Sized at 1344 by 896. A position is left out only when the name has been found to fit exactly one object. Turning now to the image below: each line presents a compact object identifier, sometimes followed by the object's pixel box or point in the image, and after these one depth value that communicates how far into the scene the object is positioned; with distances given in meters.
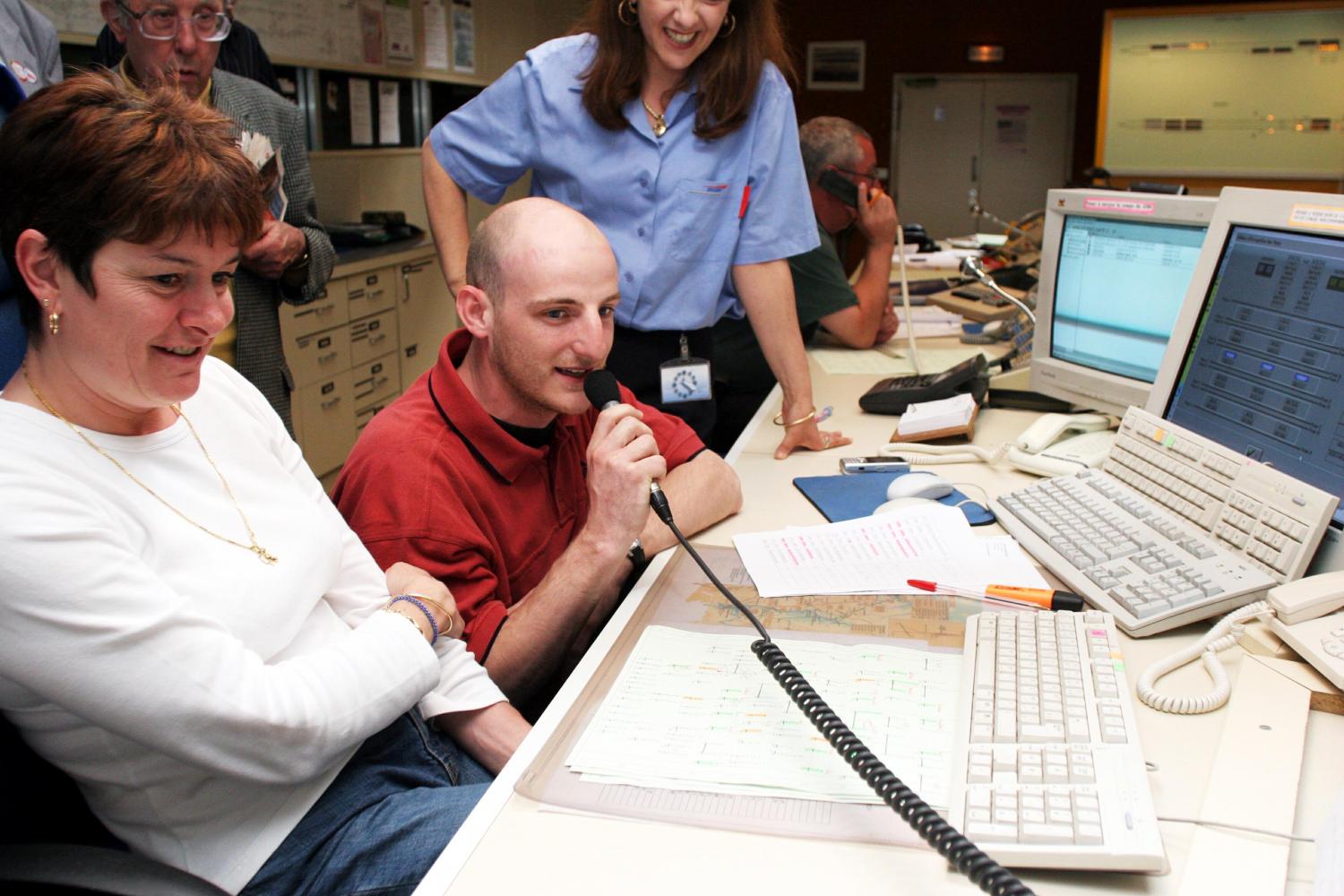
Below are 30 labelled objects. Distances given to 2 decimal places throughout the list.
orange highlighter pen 1.26
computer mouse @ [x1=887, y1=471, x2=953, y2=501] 1.66
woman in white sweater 0.87
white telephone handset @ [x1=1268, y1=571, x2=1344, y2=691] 1.09
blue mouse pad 1.64
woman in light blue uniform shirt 1.98
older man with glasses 2.03
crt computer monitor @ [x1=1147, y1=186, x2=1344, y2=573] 1.25
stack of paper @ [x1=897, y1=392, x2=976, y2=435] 1.97
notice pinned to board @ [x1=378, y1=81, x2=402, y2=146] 4.68
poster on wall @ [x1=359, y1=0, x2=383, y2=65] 4.32
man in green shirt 2.74
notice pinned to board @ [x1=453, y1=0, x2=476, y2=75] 5.17
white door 7.27
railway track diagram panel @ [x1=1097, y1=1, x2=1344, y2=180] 6.07
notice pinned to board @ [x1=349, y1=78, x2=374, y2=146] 4.43
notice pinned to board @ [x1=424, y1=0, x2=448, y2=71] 4.87
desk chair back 0.82
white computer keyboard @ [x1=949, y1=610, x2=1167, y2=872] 0.81
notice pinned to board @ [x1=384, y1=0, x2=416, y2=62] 4.54
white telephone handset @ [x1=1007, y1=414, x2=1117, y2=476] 1.82
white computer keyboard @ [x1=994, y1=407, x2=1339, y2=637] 1.21
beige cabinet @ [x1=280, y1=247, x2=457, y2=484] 3.65
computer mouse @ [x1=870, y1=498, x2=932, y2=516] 1.60
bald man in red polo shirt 1.34
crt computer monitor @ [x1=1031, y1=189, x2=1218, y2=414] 1.76
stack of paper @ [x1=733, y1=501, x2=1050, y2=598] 1.35
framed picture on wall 7.46
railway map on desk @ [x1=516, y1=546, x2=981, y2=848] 0.89
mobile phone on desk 1.85
